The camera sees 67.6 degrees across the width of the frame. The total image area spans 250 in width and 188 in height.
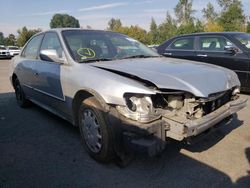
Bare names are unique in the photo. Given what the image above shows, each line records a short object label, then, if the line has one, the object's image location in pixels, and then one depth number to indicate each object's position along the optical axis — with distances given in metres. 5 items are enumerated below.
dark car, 4.32
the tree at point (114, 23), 51.81
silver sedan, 1.91
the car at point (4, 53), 17.53
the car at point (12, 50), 18.12
